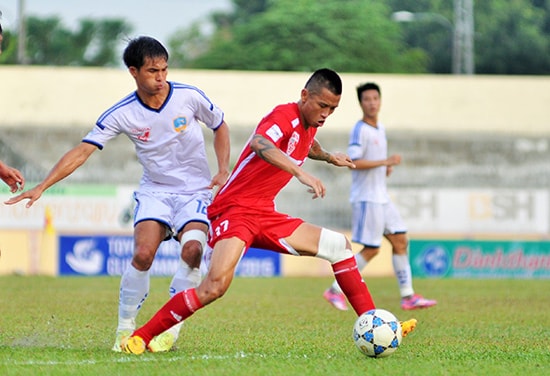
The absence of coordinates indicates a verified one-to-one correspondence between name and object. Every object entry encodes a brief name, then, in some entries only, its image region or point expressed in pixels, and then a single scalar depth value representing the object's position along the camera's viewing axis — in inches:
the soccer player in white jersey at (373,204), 1002.1
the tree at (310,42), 3949.3
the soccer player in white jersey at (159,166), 616.1
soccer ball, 575.9
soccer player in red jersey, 571.5
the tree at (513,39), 5032.0
